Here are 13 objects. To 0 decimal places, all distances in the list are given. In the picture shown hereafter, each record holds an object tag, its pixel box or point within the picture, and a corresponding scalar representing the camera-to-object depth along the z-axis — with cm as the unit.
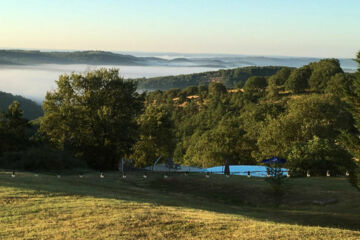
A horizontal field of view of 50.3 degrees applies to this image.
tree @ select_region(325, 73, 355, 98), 9589
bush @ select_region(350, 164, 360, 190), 2148
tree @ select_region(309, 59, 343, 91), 11000
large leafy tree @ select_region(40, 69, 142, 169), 4225
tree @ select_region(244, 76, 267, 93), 12888
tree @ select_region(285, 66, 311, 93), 11419
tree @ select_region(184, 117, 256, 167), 6781
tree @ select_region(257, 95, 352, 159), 5438
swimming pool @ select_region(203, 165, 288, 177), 4506
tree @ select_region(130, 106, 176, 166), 5709
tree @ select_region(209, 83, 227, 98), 13700
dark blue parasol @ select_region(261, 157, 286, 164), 3955
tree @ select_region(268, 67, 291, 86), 12825
